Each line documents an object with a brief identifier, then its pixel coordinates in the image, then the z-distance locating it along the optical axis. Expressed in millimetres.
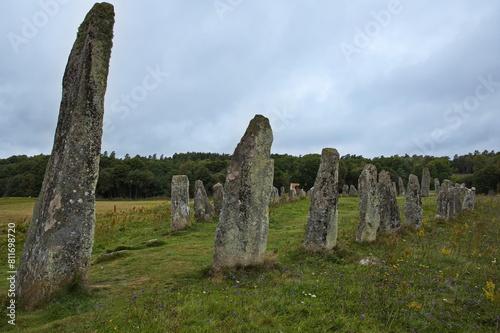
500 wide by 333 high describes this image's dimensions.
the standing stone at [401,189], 45719
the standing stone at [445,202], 19312
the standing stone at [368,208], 12883
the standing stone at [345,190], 47362
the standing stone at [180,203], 17969
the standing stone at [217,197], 21930
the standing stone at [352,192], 45203
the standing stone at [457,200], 20888
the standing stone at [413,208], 16245
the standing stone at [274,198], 31284
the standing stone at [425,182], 40719
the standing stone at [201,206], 20812
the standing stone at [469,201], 24875
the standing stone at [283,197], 33862
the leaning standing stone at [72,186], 6152
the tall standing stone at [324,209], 10766
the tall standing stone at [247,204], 8469
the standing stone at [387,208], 14477
